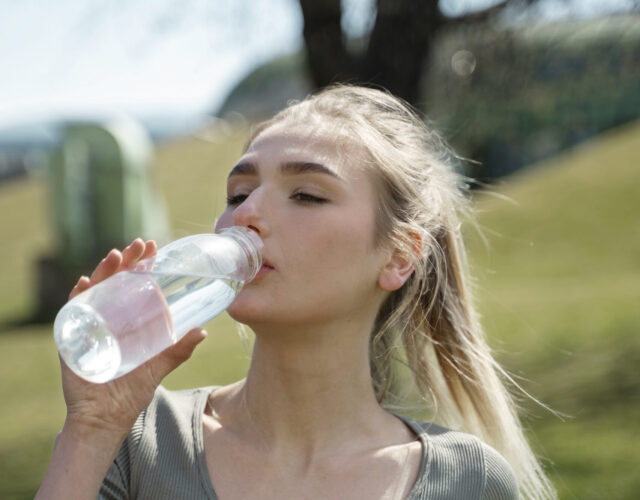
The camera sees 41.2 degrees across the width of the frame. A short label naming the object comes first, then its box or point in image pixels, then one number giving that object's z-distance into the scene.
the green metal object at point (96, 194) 16.48
